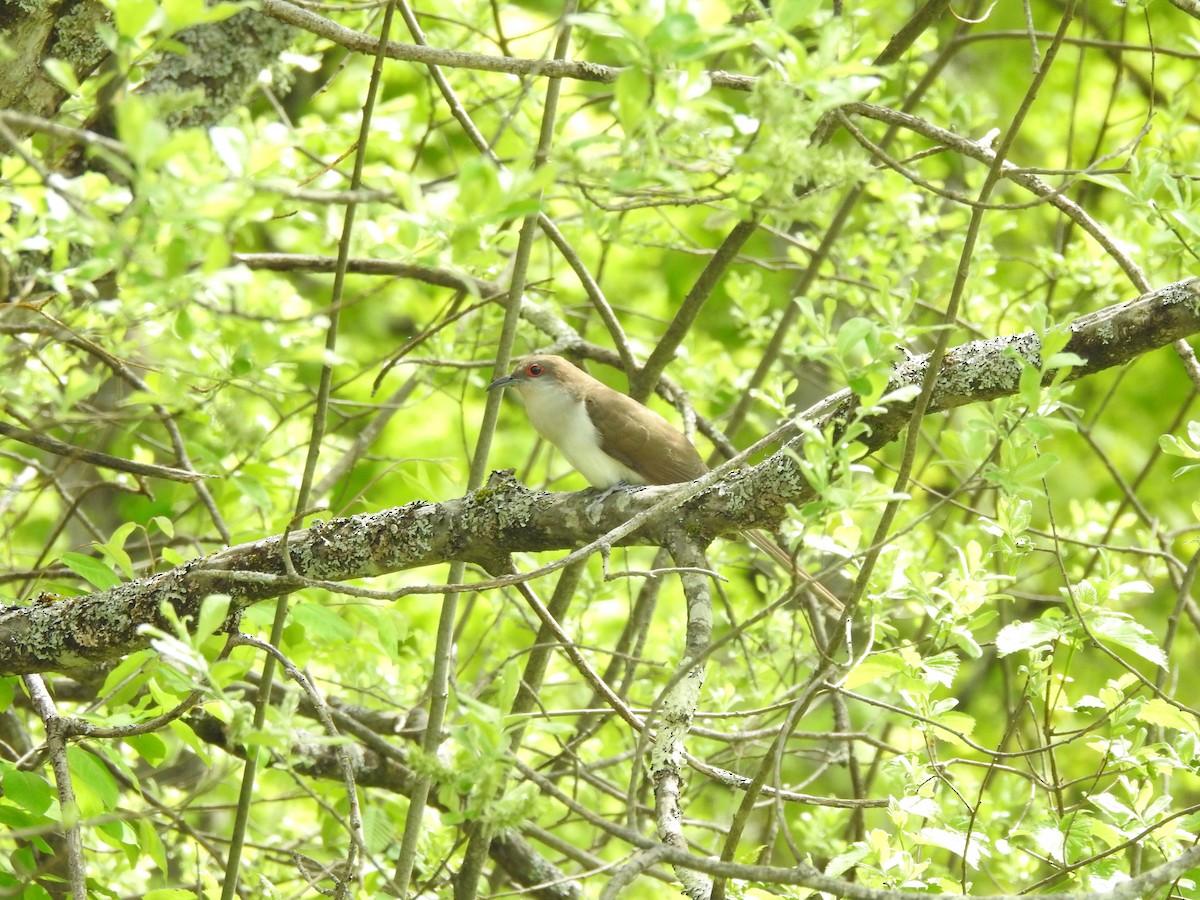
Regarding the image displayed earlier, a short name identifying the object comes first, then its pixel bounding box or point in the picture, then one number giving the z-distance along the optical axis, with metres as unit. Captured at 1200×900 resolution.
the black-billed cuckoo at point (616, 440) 8.55
